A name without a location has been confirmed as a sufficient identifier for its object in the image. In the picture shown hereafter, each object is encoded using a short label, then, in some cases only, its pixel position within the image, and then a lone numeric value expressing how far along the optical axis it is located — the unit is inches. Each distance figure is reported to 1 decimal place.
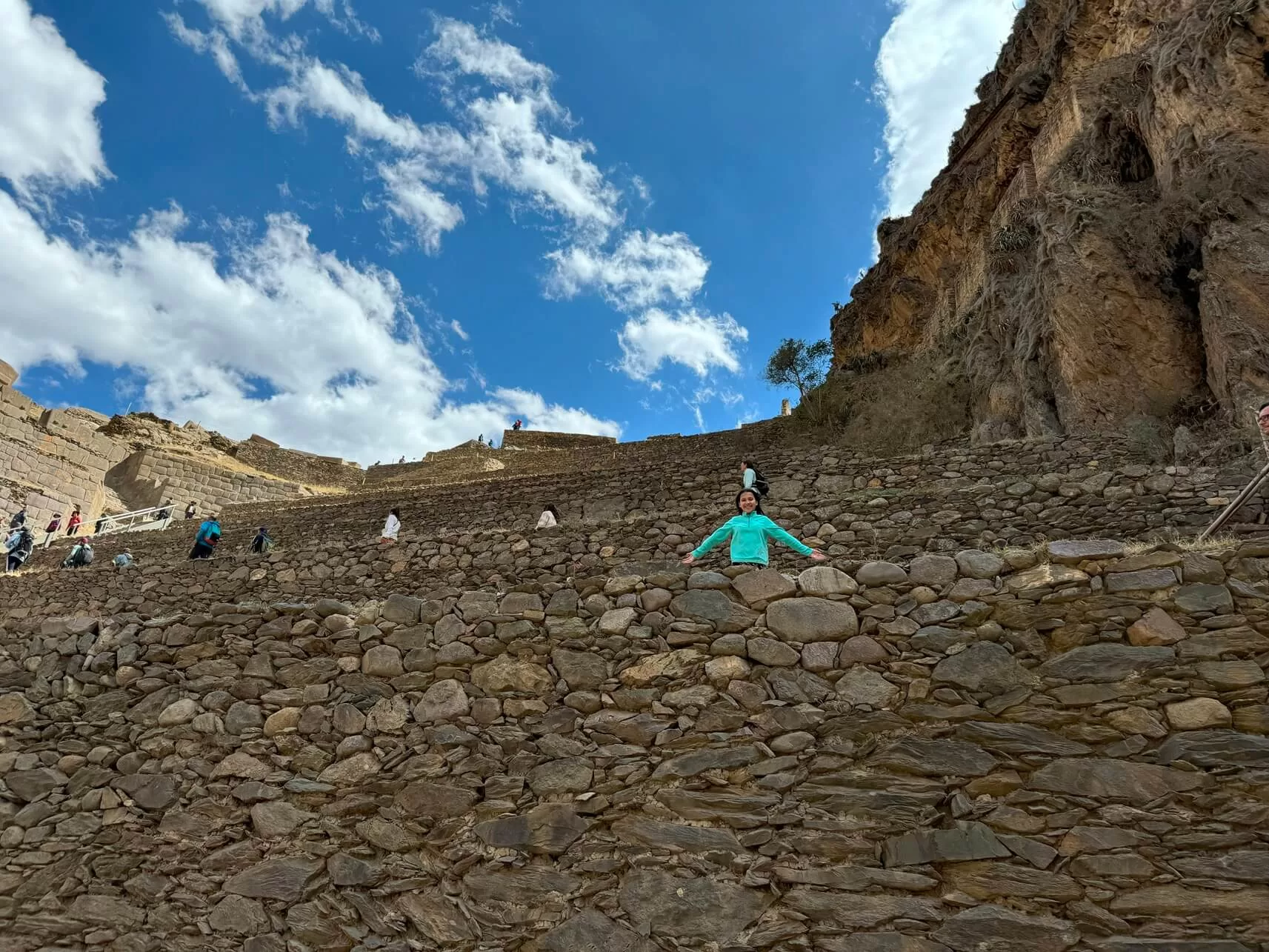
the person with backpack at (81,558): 607.2
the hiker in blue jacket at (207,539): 543.8
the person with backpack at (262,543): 574.2
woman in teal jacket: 194.5
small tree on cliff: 1102.4
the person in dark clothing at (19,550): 610.2
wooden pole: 214.2
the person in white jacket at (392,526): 509.2
